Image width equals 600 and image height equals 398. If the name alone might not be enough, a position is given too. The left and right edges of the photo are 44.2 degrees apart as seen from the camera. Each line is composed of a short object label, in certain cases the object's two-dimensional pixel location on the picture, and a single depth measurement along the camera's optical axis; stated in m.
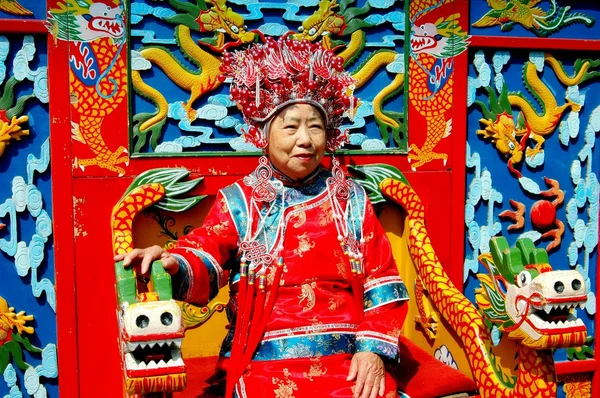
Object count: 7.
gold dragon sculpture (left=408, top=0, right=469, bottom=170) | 3.12
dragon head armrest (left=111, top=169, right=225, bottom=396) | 2.00
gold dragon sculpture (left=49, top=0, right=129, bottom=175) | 2.77
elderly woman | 2.38
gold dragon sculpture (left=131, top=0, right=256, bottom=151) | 2.87
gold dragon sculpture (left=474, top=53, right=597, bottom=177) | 3.21
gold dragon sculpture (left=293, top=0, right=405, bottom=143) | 3.00
